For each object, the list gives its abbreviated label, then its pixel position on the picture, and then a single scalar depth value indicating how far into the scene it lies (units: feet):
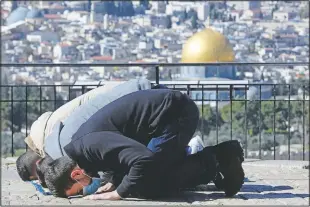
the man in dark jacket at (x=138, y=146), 20.20
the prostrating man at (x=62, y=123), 21.53
